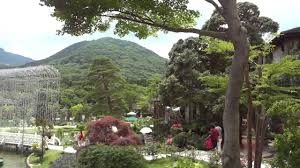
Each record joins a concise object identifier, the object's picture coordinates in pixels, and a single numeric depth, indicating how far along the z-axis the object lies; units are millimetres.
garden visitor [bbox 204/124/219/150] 23734
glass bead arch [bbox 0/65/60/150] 39031
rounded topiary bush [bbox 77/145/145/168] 15805
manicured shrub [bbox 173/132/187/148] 27688
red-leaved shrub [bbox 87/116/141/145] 19234
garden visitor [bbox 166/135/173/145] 27156
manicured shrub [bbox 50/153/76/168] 22438
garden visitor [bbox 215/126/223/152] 22888
